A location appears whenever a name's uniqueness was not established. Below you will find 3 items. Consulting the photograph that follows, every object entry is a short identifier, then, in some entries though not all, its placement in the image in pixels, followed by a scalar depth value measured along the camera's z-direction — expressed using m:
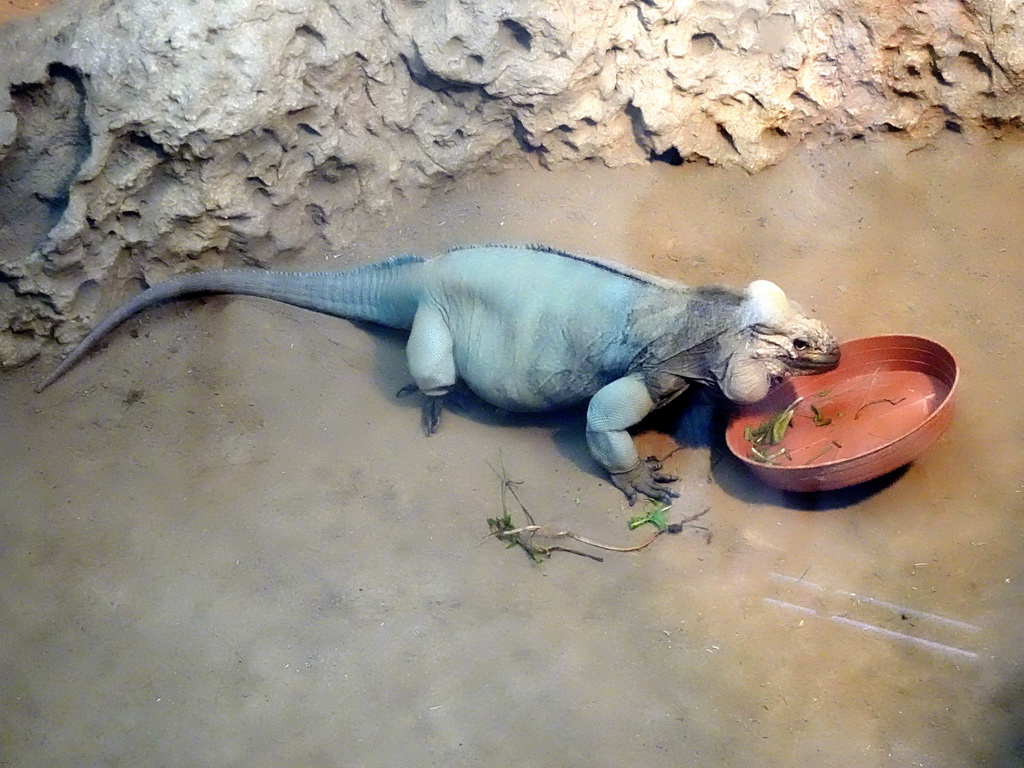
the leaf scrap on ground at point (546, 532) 4.09
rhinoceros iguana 4.26
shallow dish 3.75
